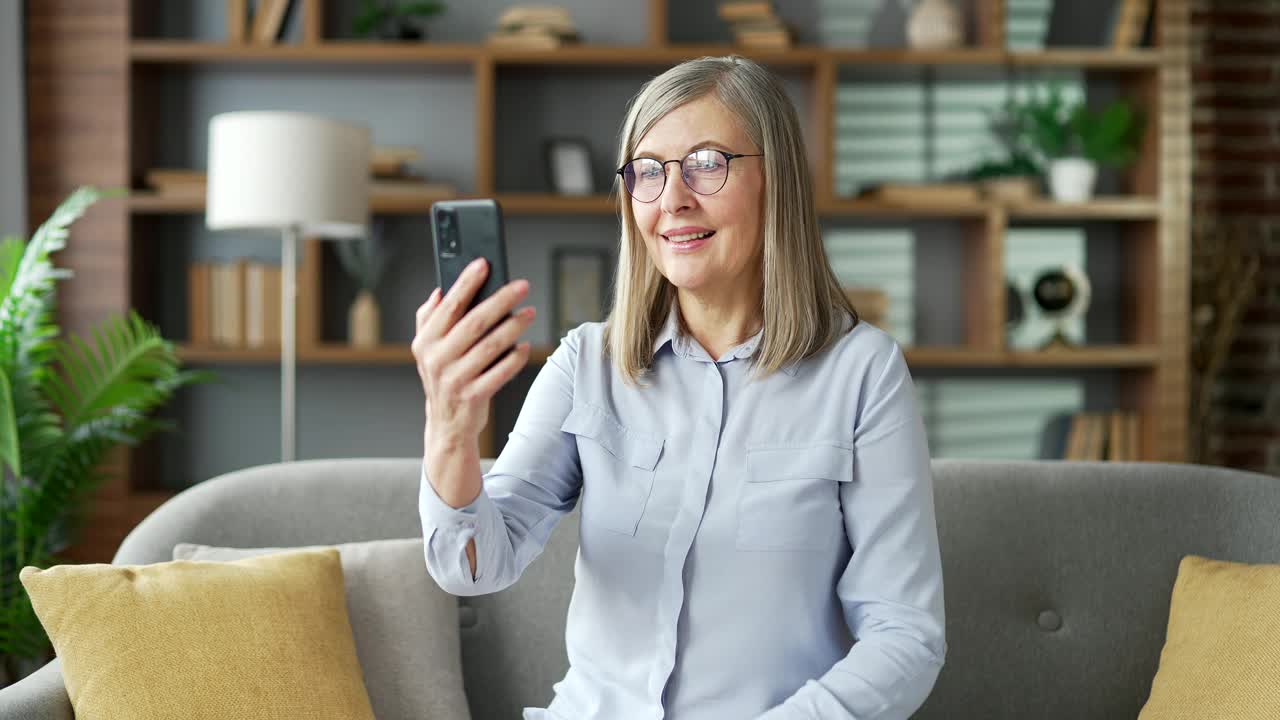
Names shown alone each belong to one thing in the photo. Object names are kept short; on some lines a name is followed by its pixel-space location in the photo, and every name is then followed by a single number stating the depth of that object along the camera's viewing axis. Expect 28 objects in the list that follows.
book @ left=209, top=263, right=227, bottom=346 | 3.59
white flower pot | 3.65
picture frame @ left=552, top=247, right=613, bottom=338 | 3.77
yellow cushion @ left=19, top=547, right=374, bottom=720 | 1.46
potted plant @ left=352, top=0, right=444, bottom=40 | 3.56
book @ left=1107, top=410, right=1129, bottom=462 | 3.71
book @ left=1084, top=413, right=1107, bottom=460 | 3.71
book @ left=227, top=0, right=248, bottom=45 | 3.52
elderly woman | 1.30
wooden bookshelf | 3.46
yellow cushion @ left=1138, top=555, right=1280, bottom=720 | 1.48
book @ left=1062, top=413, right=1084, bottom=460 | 3.73
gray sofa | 1.82
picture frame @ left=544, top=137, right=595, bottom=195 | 3.69
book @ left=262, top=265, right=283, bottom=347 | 3.57
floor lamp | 2.89
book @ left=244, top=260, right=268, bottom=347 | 3.57
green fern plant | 2.60
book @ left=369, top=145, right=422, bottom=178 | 3.53
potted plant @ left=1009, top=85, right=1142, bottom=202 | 3.66
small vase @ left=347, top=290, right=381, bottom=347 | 3.59
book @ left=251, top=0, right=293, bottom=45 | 3.56
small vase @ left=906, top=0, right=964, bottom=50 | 3.63
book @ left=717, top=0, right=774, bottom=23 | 3.60
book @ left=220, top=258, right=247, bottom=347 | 3.58
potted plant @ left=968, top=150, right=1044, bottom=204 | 3.65
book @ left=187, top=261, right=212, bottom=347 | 3.58
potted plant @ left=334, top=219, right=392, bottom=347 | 3.72
